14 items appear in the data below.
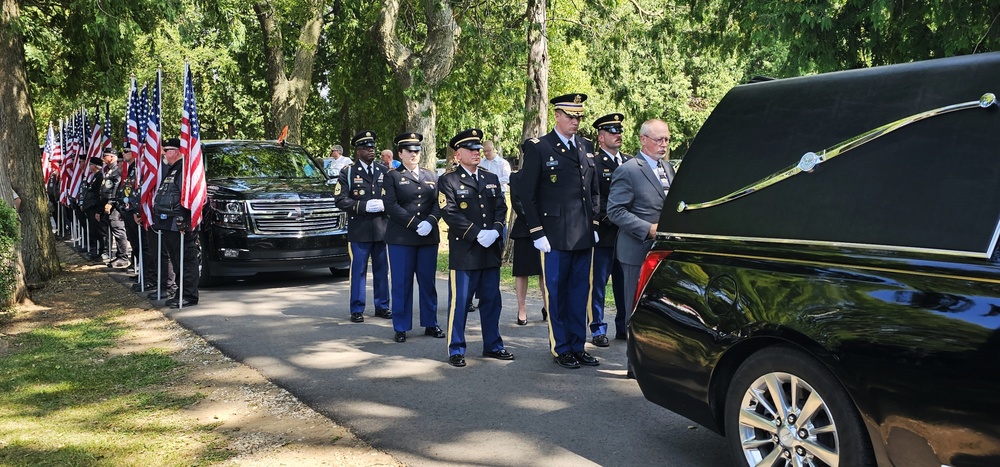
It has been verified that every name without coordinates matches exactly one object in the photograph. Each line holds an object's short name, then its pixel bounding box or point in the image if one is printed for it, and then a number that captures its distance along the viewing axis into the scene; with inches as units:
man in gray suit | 265.3
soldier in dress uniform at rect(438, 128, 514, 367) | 295.3
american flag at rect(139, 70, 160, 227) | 471.5
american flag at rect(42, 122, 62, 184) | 1068.5
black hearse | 128.5
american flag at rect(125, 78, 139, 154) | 537.0
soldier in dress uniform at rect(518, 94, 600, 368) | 283.4
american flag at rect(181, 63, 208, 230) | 431.2
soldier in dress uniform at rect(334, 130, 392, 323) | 386.3
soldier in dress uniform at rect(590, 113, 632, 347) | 324.2
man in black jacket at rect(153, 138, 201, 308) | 431.8
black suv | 487.2
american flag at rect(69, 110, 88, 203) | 714.2
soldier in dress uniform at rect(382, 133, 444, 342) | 341.4
